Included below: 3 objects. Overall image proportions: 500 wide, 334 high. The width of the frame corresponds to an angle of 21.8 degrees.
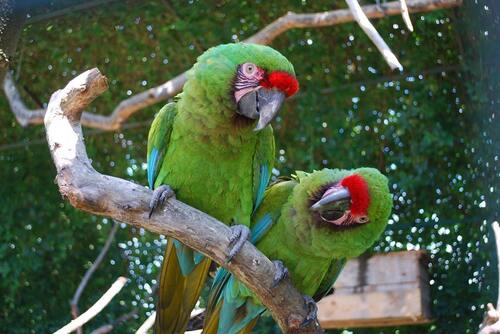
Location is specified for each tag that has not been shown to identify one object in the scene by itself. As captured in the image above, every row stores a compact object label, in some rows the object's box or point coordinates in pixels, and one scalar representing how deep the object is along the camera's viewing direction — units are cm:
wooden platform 175
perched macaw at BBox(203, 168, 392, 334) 132
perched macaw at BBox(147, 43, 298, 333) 131
